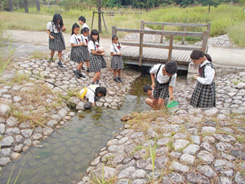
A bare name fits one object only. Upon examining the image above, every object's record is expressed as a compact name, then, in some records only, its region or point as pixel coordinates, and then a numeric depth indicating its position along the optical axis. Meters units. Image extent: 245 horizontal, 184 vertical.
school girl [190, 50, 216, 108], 3.86
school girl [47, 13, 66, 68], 6.20
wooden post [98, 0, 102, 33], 11.74
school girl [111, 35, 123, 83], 6.64
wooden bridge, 6.98
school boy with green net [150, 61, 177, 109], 3.94
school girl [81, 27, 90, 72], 6.52
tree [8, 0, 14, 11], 23.80
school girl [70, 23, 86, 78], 6.26
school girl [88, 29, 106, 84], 5.85
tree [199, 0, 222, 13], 17.87
